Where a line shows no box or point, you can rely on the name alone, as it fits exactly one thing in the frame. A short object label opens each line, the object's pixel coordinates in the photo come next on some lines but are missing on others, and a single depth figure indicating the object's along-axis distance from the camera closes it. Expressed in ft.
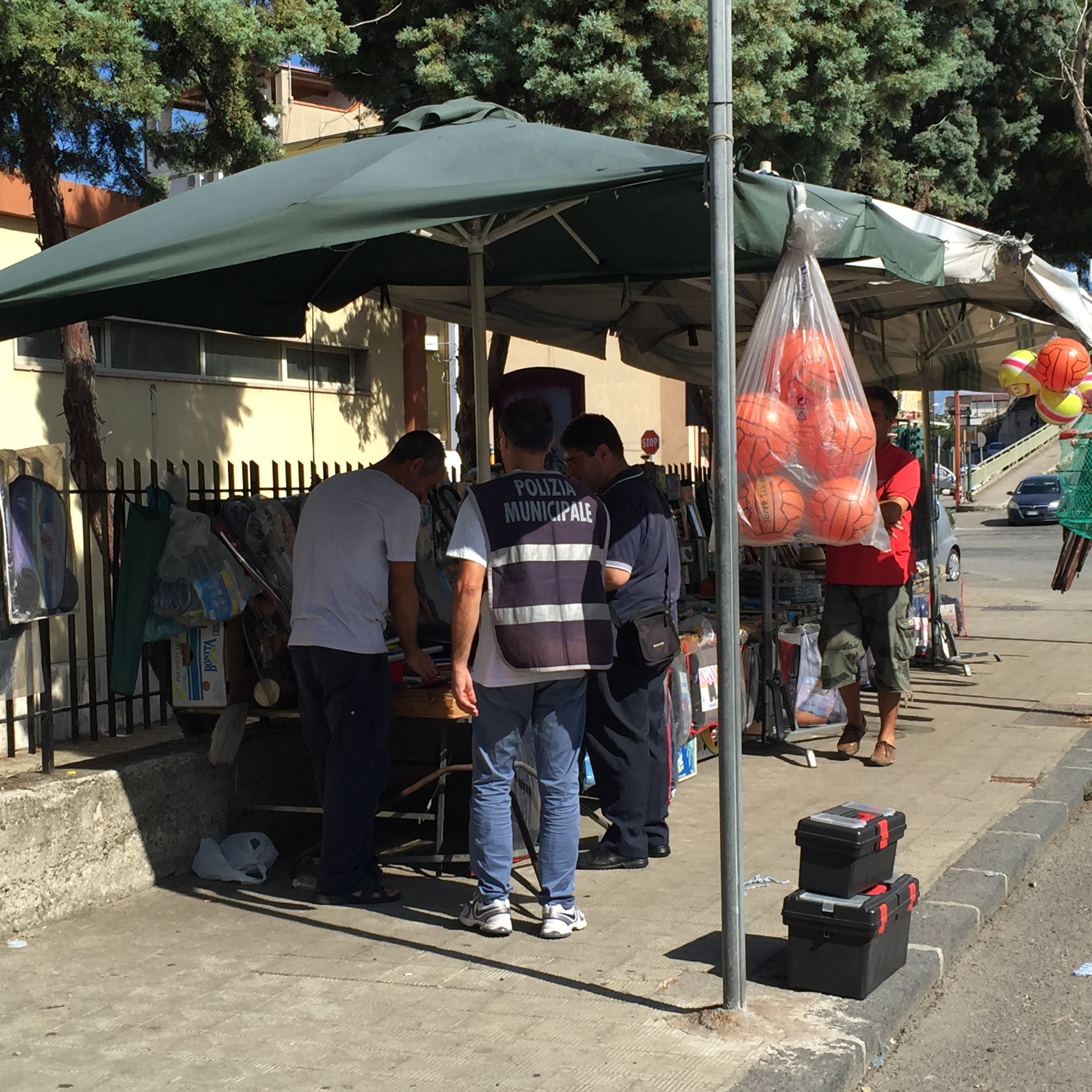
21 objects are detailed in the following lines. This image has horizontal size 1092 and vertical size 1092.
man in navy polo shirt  18.12
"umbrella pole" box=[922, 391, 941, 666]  32.53
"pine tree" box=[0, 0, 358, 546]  23.88
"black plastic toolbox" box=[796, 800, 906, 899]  13.51
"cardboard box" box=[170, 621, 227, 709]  18.84
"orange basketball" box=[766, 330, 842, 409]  16.08
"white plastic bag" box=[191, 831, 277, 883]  18.28
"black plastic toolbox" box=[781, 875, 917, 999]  13.28
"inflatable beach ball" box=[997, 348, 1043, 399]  28.43
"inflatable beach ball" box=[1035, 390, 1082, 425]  28.14
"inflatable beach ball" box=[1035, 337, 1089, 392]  26.81
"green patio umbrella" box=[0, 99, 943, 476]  14.14
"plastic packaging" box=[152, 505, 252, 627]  18.37
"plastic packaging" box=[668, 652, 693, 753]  21.86
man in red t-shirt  23.80
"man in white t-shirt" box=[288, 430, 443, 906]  16.53
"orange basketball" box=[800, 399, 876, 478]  16.06
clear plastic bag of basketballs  16.08
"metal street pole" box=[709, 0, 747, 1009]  12.16
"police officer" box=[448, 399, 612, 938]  14.94
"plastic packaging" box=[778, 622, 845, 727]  26.58
